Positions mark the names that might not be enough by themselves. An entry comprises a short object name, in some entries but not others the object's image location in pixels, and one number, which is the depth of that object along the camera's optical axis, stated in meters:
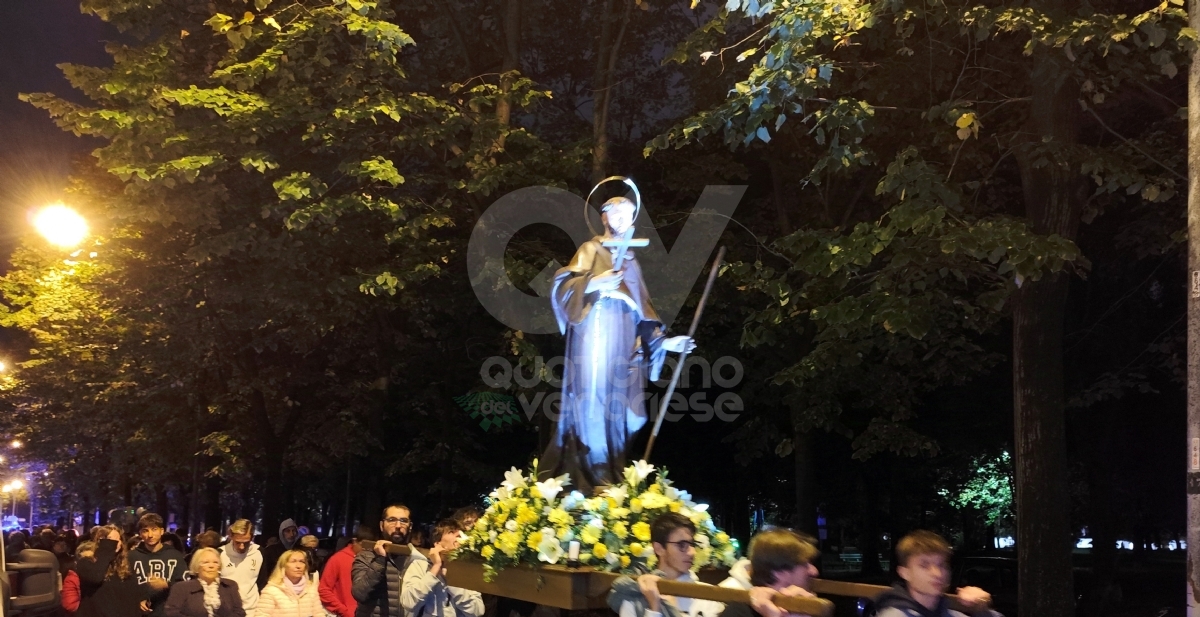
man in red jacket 10.34
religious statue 8.41
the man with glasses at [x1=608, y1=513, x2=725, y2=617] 5.09
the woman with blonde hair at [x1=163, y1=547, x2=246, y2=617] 8.93
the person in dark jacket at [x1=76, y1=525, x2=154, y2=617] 10.14
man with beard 8.58
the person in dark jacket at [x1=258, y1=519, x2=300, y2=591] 14.71
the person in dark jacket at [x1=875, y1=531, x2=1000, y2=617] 4.65
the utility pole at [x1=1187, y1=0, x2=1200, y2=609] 7.57
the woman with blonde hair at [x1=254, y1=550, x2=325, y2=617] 9.73
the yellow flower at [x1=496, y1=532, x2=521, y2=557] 7.16
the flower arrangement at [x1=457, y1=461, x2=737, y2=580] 7.14
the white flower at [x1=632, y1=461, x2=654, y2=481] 7.87
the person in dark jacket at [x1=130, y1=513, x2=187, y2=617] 9.98
